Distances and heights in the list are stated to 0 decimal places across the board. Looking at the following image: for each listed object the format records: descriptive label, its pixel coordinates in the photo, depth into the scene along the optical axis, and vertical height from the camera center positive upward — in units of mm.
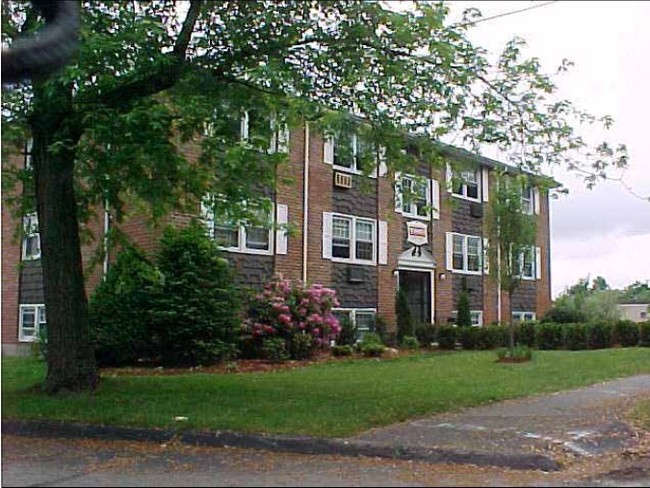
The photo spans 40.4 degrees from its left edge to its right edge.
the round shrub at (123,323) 18109 -8
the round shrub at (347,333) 23391 -258
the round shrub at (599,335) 25281 -308
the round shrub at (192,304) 18250 +387
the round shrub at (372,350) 22203 -665
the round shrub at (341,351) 21656 -676
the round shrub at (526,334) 25914 -309
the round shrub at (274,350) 19859 -601
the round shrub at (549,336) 25625 -349
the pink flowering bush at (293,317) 20312 +147
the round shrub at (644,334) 24953 -273
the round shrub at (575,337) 25312 -368
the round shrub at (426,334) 26211 -309
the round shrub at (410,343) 25109 -551
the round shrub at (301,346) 20453 -528
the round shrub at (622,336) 25234 -334
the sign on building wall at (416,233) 26888 +2777
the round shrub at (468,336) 25516 -355
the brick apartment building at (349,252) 22219 +1944
